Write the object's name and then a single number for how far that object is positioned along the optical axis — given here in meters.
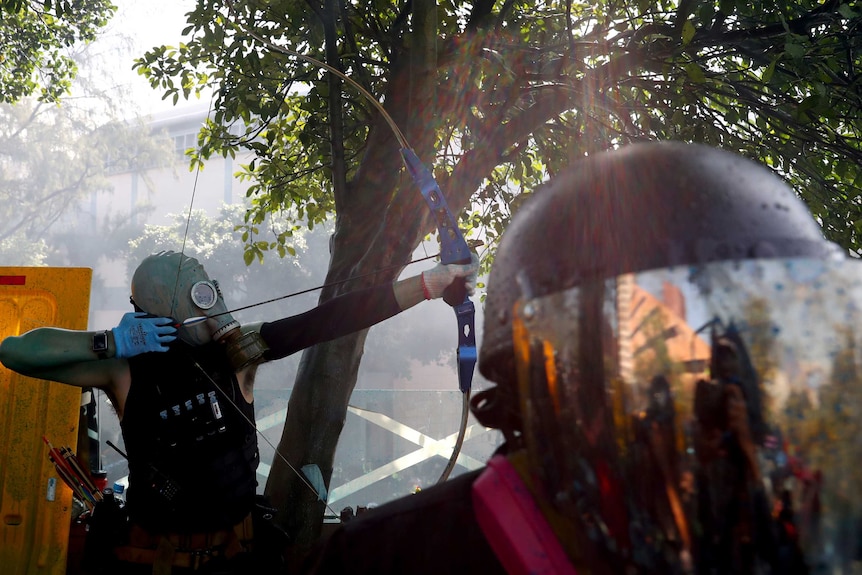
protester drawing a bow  3.16
